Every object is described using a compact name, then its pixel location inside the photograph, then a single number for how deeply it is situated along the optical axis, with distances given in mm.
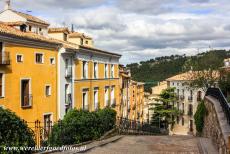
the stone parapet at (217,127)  11488
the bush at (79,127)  16719
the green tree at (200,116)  24800
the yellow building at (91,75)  37656
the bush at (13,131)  11953
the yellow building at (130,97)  56156
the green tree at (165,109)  58188
